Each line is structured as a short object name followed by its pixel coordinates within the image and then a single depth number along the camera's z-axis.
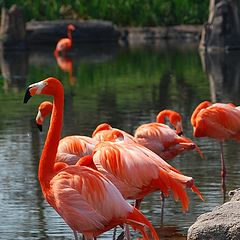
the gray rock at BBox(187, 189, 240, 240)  12.30
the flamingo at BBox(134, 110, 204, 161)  17.92
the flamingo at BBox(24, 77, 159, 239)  12.15
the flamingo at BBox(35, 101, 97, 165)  16.62
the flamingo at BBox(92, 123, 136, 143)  16.07
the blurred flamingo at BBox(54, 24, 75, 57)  56.50
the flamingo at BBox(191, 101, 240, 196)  19.09
